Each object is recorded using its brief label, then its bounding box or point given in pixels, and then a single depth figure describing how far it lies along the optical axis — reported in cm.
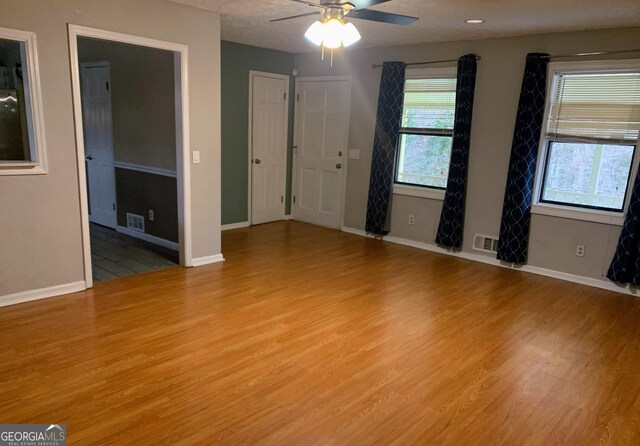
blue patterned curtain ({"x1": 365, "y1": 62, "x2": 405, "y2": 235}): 564
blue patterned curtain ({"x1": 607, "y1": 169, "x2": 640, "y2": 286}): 418
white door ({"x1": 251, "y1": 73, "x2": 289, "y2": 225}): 640
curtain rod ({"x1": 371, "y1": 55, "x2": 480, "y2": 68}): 519
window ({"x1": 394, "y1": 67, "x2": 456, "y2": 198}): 540
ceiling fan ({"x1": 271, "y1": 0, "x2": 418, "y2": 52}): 271
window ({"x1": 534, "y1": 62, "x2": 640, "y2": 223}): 429
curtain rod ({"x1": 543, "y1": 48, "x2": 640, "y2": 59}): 414
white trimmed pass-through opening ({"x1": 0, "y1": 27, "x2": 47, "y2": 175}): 337
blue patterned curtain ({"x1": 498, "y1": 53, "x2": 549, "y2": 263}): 460
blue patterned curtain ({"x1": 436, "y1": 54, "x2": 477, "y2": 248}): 506
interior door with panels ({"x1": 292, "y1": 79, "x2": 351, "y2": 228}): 640
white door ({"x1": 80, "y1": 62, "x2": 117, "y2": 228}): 571
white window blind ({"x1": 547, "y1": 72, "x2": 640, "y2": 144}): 426
